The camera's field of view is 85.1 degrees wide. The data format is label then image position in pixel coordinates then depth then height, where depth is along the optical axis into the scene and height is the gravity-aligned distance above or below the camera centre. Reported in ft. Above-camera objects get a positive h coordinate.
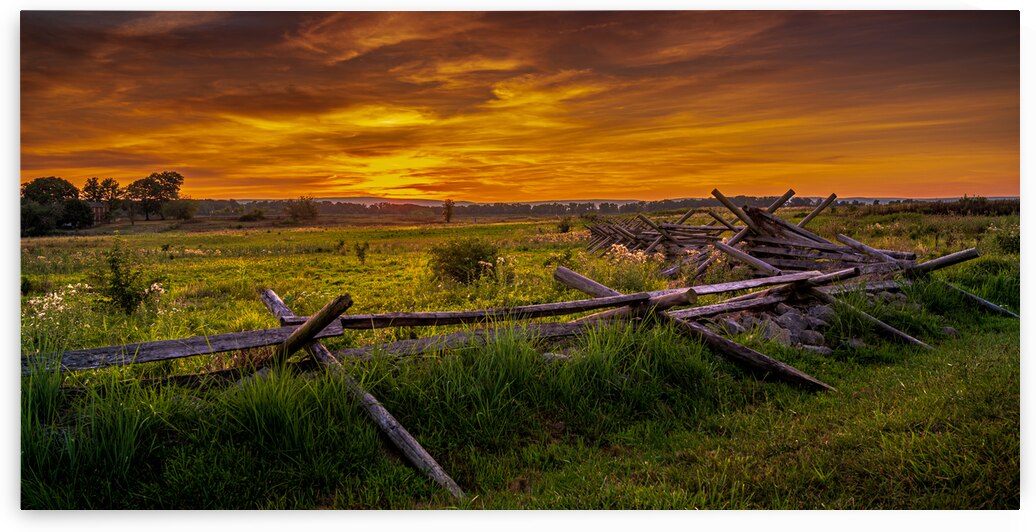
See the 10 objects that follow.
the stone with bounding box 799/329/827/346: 22.94 -3.67
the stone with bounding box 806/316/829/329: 24.20 -3.24
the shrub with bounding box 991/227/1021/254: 33.91 +0.50
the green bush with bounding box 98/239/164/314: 29.76 -2.00
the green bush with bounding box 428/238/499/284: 43.39 -0.81
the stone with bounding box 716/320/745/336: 22.75 -3.20
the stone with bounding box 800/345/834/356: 21.84 -3.94
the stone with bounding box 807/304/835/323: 24.58 -2.83
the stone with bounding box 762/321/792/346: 22.34 -3.42
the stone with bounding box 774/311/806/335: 23.65 -3.14
